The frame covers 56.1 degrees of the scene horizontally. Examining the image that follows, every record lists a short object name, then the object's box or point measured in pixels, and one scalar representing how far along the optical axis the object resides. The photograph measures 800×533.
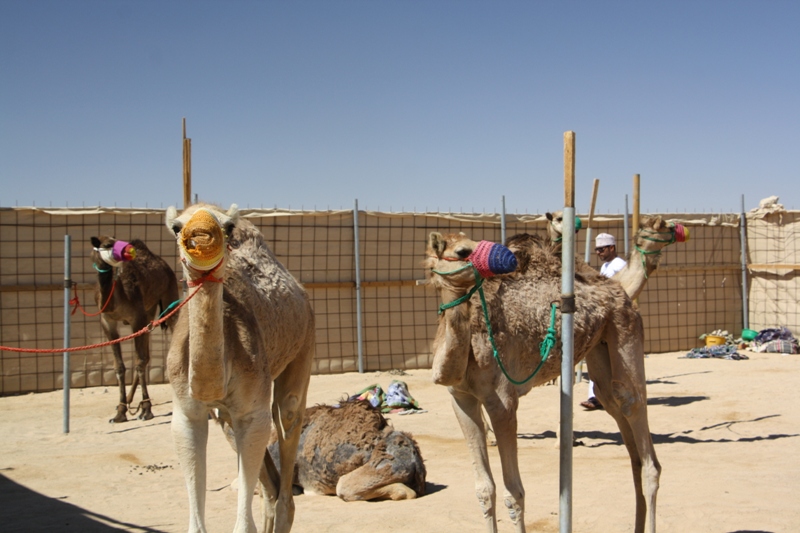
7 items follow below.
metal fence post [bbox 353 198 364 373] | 12.71
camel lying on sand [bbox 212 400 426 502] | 5.79
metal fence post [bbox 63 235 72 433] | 8.46
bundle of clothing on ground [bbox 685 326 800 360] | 13.98
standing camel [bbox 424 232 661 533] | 4.02
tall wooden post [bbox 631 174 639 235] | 8.14
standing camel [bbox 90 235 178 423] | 9.12
